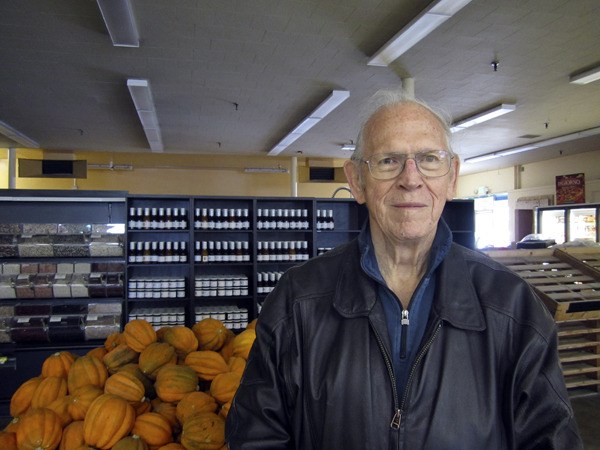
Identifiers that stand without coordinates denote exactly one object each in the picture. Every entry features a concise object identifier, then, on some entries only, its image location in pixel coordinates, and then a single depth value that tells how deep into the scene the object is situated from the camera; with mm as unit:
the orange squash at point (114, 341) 2488
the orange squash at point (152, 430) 1865
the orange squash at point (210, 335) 2494
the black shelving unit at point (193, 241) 4789
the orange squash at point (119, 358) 2293
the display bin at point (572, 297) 3443
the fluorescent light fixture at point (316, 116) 7668
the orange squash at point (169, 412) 1975
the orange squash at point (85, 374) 2150
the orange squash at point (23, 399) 2189
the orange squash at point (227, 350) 2436
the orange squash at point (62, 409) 1968
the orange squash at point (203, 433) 1763
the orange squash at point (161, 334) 2502
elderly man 1146
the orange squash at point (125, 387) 1999
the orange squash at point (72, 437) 1841
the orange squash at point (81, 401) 1957
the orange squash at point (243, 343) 2354
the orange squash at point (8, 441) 1899
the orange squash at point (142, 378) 2133
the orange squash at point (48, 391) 2127
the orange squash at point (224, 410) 1909
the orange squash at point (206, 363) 2205
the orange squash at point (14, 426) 1988
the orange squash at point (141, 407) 2008
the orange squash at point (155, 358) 2172
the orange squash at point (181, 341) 2365
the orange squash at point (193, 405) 1906
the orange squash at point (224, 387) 2014
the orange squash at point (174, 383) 2019
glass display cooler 11359
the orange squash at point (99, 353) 2402
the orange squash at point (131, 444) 1750
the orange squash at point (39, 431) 1818
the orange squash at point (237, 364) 2160
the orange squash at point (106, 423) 1792
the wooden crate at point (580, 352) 3764
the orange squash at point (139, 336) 2334
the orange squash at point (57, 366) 2303
